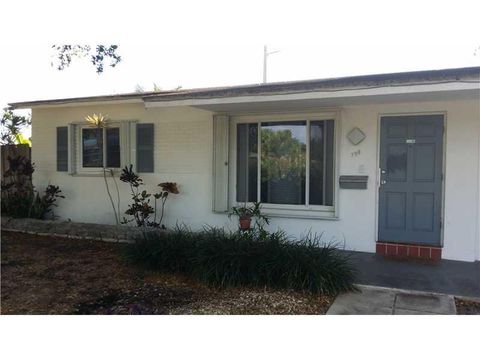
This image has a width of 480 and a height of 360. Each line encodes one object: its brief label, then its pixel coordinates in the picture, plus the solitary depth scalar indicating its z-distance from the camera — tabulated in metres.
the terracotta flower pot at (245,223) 6.87
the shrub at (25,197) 8.91
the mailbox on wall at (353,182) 6.54
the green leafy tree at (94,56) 6.94
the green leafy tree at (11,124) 15.11
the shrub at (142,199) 7.79
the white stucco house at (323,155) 5.96
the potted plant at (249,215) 6.88
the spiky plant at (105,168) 8.28
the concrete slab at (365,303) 4.21
